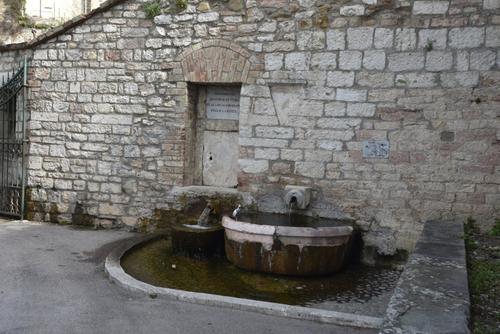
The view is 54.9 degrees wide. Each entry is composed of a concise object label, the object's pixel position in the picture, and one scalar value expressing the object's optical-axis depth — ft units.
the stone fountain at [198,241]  19.07
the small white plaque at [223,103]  22.16
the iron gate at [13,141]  24.53
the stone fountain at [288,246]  17.01
